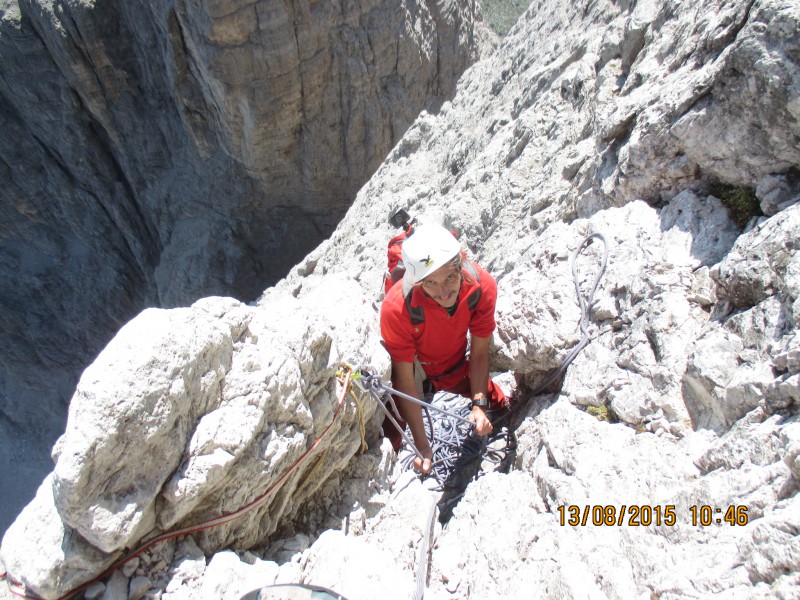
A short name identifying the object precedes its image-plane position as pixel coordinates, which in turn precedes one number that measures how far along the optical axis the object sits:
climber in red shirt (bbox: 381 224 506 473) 3.00
